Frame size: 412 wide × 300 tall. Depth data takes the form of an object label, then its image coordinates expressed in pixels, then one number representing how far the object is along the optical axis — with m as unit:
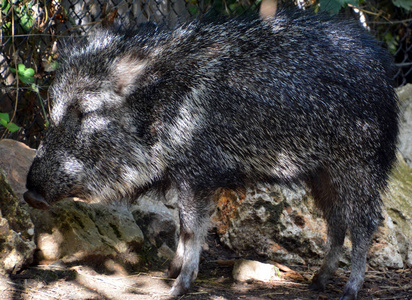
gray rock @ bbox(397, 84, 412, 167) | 10.01
